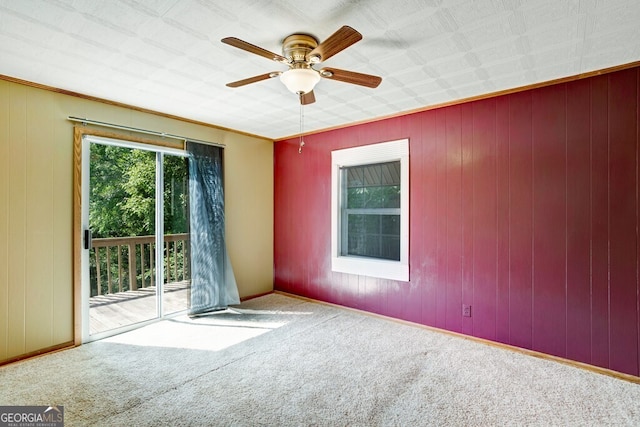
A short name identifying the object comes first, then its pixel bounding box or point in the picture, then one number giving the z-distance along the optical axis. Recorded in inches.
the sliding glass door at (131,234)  127.3
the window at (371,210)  146.4
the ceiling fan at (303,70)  77.8
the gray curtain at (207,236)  154.4
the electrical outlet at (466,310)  127.8
